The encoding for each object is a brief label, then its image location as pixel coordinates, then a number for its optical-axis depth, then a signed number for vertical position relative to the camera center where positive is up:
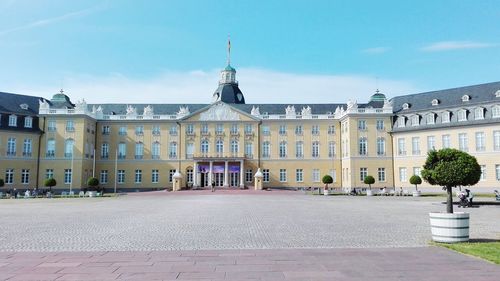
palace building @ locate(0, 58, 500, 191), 57.94 +4.85
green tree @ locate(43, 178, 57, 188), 50.78 -0.89
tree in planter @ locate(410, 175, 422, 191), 48.53 -0.63
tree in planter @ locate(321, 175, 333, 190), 54.75 -0.58
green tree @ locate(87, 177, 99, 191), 52.13 -0.90
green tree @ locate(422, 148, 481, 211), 17.31 +0.23
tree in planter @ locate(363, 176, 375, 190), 51.56 -0.67
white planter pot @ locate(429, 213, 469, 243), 12.10 -1.53
